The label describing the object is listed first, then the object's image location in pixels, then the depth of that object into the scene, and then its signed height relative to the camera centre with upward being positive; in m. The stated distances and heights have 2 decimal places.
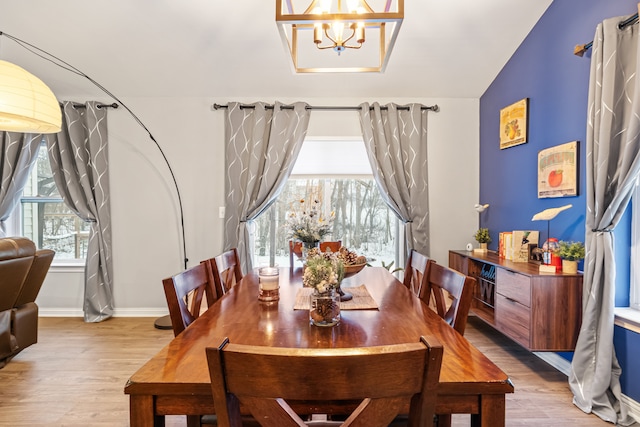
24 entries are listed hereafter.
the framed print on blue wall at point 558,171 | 2.45 +0.29
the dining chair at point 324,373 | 0.61 -0.29
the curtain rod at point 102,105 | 3.66 +1.07
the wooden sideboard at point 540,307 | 2.29 -0.67
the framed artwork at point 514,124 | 2.98 +0.77
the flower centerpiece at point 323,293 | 1.23 -0.31
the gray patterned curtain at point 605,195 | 1.98 +0.09
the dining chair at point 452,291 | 1.34 -0.35
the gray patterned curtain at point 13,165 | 3.59 +0.43
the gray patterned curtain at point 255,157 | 3.66 +0.54
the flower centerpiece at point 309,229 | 2.01 -0.12
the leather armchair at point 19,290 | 2.42 -0.64
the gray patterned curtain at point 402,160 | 3.66 +0.51
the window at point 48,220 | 3.93 -0.16
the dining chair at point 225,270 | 1.93 -0.38
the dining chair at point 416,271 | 1.76 -0.36
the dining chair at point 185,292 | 1.32 -0.36
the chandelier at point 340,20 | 1.48 +0.84
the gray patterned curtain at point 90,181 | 3.62 +0.27
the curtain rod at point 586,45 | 1.97 +1.07
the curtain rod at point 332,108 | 3.69 +1.07
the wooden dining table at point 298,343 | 0.85 -0.43
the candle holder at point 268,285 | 1.60 -0.36
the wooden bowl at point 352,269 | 1.54 -0.27
